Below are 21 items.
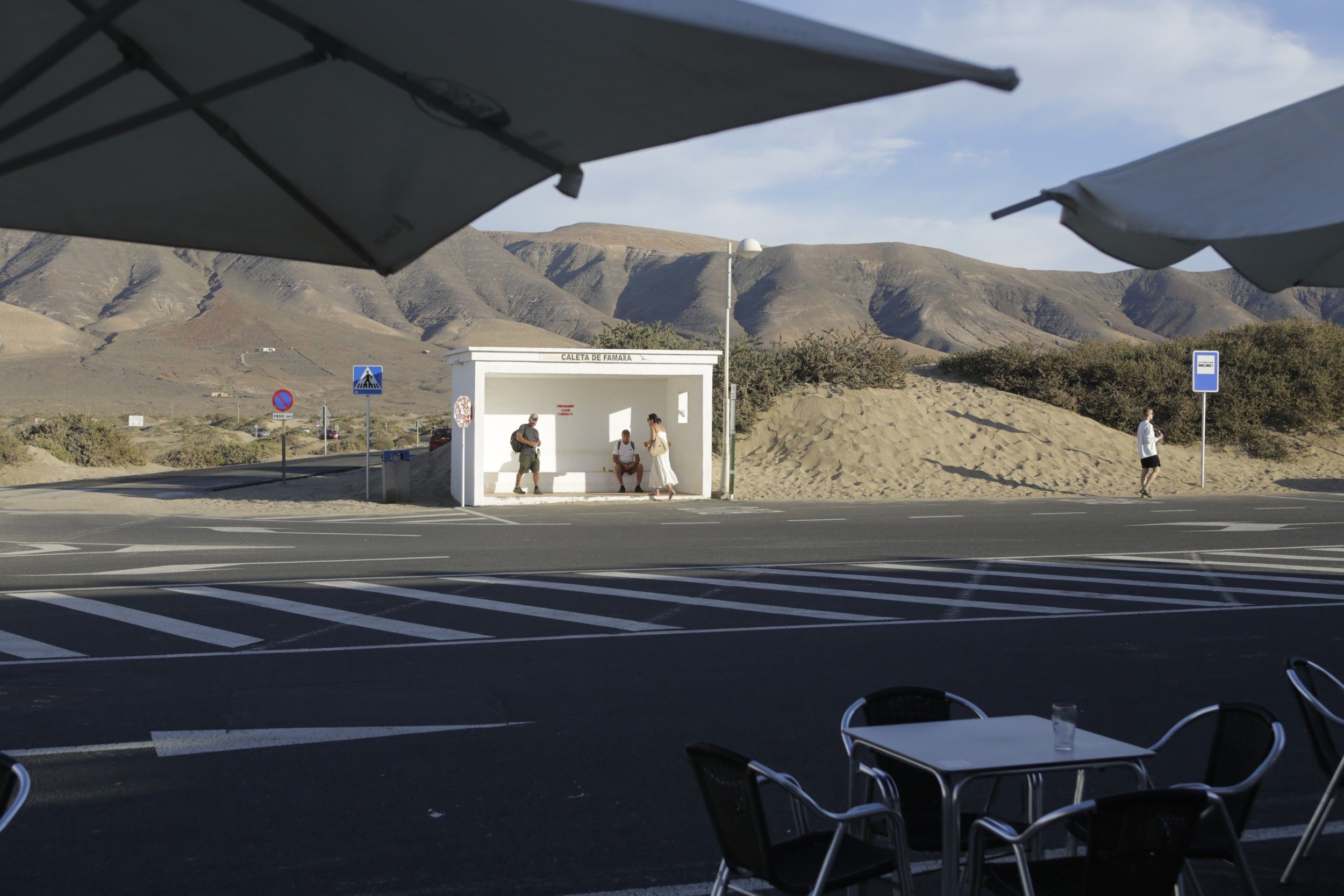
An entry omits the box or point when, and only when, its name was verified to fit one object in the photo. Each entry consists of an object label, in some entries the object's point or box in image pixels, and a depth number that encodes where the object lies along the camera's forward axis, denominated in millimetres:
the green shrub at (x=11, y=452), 36031
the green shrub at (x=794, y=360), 32156
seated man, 25453
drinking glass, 3924
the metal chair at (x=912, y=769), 4168
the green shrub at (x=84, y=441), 40562
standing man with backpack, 23953
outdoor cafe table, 3654
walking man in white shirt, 25172
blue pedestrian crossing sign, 24359
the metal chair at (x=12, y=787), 3484
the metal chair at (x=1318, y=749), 4598
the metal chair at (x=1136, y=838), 3234
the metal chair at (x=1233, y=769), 3771
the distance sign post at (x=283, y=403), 31438
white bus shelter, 24234
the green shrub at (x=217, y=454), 48656
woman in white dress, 24531
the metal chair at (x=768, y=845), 3467
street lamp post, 23938
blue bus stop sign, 27375
